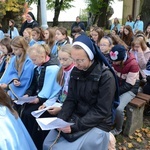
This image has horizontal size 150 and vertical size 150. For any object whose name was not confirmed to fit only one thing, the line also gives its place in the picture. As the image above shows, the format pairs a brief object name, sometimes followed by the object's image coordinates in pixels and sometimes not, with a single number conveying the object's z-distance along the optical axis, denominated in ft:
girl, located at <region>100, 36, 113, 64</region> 14.16
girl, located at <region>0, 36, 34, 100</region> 12.30
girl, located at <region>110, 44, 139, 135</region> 11.19
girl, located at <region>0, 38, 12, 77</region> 14.10
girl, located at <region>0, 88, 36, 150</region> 5.77
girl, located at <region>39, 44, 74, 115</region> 10.03
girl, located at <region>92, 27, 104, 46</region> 17.65
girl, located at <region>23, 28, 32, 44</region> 20.93
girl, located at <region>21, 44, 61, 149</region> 10.61
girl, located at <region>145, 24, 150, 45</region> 22.76
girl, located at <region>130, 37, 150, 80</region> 14.52
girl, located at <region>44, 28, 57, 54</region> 17.52
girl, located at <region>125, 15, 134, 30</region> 37.81
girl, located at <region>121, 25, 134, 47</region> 20.06
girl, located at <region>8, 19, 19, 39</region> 30.09
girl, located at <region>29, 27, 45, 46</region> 19.06
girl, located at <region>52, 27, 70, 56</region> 17.39
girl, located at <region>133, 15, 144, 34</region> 35.55
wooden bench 11.81
